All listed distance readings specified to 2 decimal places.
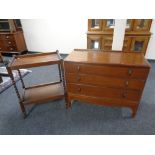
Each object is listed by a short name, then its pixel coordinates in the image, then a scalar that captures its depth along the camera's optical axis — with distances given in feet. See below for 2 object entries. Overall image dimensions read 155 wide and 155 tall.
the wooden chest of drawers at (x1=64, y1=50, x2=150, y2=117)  4.90
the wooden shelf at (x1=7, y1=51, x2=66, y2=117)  5.24
